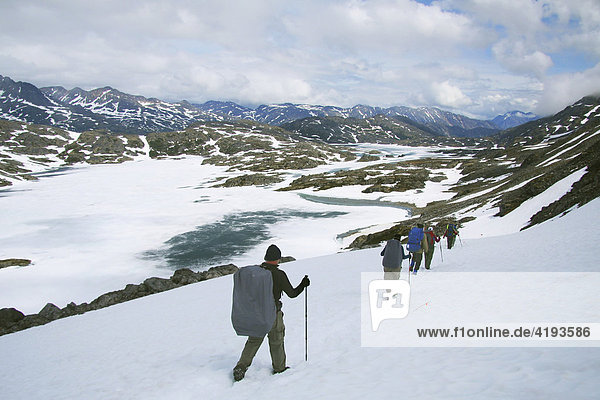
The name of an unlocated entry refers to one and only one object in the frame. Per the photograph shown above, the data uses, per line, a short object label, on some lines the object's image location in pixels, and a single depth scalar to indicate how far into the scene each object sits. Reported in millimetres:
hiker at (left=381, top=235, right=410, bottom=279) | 11578
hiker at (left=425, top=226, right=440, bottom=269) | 15492
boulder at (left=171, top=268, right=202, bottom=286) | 23406
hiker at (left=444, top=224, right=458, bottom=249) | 20798
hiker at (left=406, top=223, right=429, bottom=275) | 14086
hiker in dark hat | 6664
